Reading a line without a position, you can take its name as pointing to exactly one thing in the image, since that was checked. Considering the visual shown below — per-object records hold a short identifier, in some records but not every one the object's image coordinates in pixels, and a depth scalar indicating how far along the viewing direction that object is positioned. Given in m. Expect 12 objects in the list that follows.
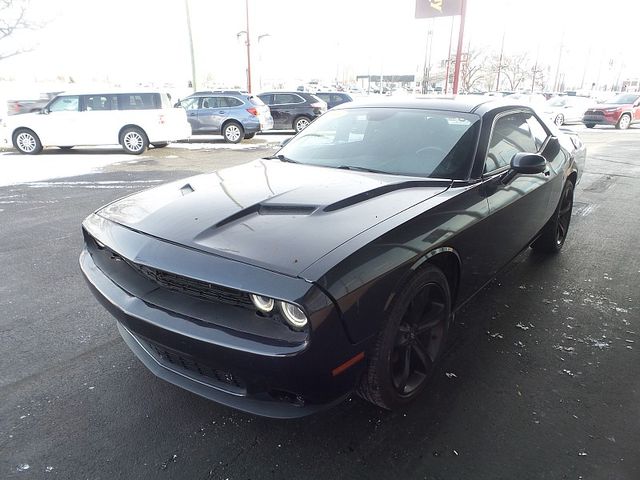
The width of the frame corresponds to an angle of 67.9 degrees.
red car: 20.62
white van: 11.85
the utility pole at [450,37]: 32.51
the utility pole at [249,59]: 27.32
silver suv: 14.85
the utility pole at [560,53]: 54.92
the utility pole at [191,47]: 19.44
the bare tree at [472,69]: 41.84
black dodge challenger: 1.87
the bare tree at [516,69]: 51.81
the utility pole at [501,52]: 40.97
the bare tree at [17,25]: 24.96
